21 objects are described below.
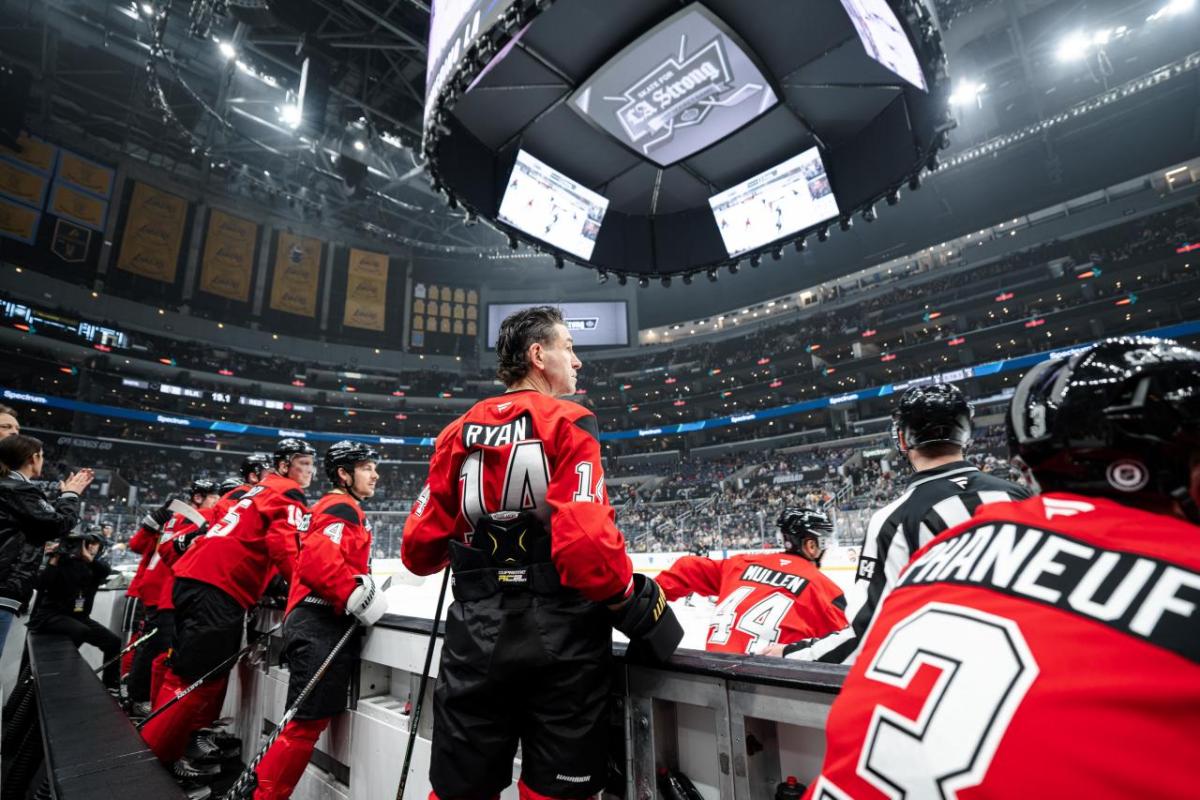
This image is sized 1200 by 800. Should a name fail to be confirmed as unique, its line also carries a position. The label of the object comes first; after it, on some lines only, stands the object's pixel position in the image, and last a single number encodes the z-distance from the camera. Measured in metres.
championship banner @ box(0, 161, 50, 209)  20.92
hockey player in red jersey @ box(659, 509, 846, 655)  2.57
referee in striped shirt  1.76
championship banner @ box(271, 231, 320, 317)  29.03
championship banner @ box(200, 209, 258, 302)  26.98
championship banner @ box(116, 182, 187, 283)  24.91
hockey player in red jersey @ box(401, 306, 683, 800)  1.34
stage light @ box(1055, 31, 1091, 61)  18.05
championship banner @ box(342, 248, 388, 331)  31.51
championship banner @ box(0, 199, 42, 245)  21.39
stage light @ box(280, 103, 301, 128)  9.93
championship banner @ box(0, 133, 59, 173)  20.94
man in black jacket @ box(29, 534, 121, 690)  4.73
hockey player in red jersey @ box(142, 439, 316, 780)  3.05
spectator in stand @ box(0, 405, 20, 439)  3.56
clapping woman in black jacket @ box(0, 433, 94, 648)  3.05
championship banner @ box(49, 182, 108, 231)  22.66
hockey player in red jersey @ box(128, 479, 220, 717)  4.44
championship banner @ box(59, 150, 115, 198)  22.61
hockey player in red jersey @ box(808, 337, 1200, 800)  0.49
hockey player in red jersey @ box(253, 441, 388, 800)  2.38
